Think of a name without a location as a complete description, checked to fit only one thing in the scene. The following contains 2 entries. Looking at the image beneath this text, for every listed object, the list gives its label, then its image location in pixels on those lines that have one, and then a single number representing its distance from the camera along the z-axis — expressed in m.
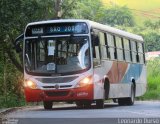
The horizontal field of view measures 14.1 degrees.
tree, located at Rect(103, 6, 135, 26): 91.21
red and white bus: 21.72
